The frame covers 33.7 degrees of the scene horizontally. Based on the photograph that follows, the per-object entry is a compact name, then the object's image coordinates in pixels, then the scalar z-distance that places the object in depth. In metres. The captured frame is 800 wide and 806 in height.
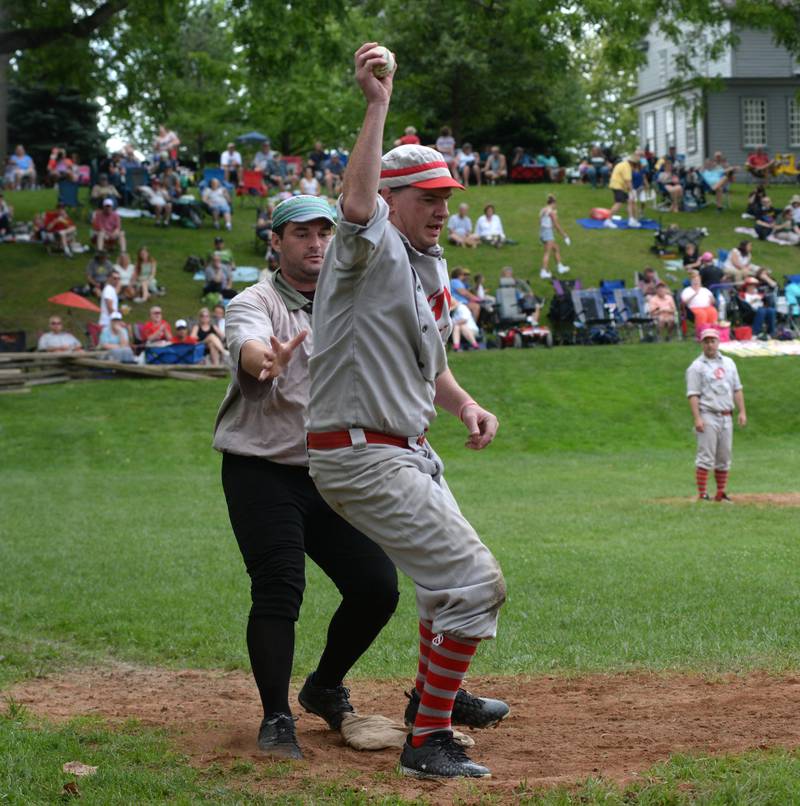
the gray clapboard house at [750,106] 57.00
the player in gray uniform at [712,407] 16.31
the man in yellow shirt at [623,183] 40.94
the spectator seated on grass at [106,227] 33.44
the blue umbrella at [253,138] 43.88
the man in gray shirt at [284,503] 5.29
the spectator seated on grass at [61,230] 33.85
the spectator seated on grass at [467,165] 44.06
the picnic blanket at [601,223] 40.31
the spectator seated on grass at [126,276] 30.81
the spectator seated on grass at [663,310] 30.77
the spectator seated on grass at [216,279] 30.73
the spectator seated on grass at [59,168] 39.78
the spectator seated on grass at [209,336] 26.48
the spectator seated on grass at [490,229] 37.12
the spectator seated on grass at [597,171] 47.34
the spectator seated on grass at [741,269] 33.52
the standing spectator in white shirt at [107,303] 27.56
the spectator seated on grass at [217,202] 37.16
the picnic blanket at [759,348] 28.69
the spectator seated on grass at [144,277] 31.10
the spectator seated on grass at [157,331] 26.97
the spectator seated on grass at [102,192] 36.29
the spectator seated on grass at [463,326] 28.58
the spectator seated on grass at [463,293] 29.55
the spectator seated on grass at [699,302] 29.16
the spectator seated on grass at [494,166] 45.72
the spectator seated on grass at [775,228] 40.25
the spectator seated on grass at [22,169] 41.62
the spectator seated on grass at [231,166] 41.88
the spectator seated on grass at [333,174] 38.84
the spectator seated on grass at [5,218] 35.47
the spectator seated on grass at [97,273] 30.16
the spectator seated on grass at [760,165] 49.41
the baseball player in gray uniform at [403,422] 4.83
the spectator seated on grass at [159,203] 37.06
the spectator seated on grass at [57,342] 26.78
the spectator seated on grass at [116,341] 26.70
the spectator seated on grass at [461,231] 36.72
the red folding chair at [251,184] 40.22
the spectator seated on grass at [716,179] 44.06
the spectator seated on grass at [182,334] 26.41
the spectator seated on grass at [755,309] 30.89
